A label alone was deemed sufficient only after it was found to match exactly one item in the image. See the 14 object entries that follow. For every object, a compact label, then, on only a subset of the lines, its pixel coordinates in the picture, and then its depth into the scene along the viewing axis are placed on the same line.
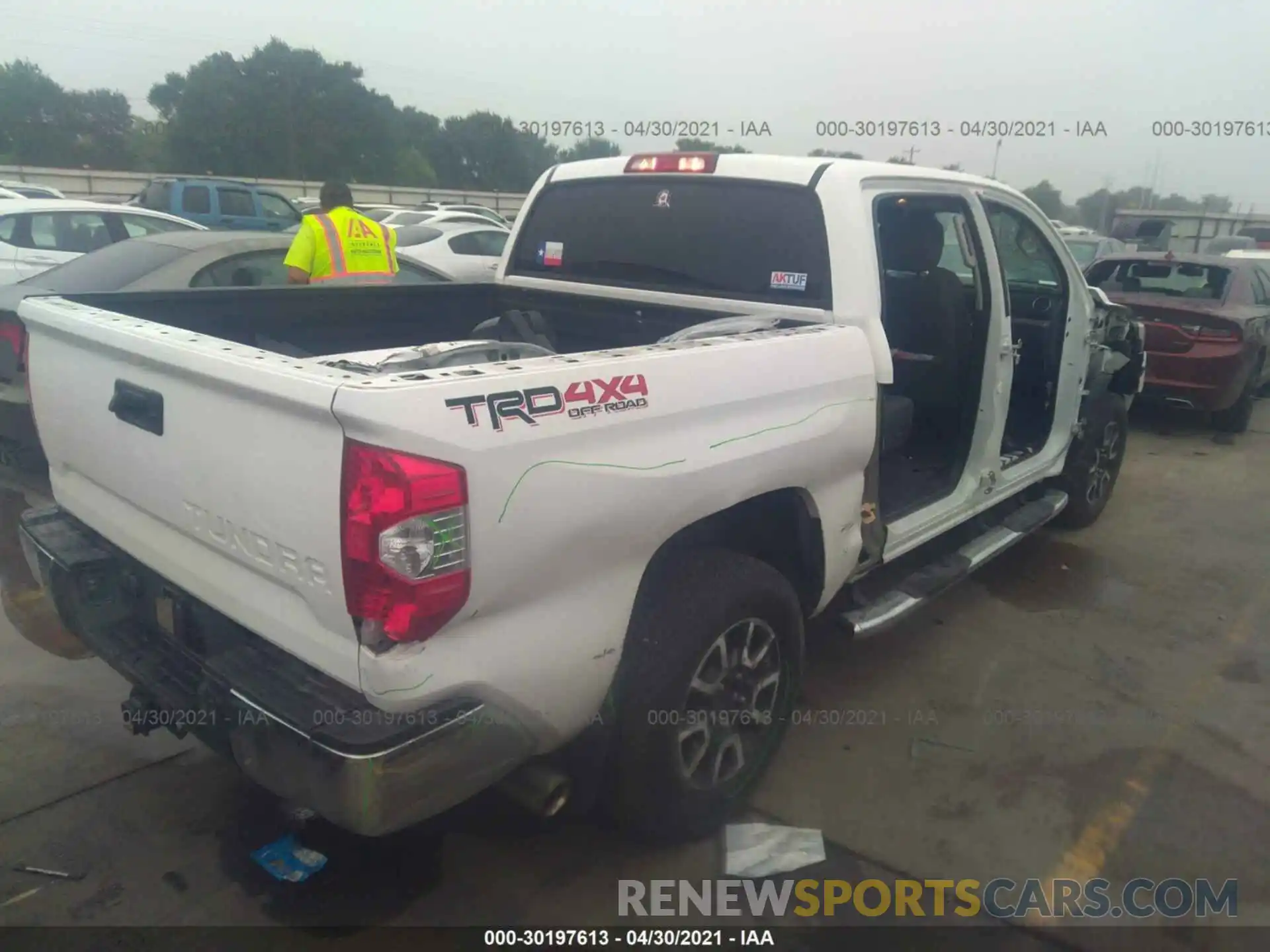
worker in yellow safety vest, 5.48
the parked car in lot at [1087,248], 12.55
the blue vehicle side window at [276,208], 15.70
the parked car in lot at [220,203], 14.99
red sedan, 8.03
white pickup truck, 1.94
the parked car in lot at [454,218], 16.77
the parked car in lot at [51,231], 8.60
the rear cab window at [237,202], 15.23
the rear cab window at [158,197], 15.06
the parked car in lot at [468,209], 19.77
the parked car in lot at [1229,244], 19.30
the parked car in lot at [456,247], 12.73
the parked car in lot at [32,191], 16.94
